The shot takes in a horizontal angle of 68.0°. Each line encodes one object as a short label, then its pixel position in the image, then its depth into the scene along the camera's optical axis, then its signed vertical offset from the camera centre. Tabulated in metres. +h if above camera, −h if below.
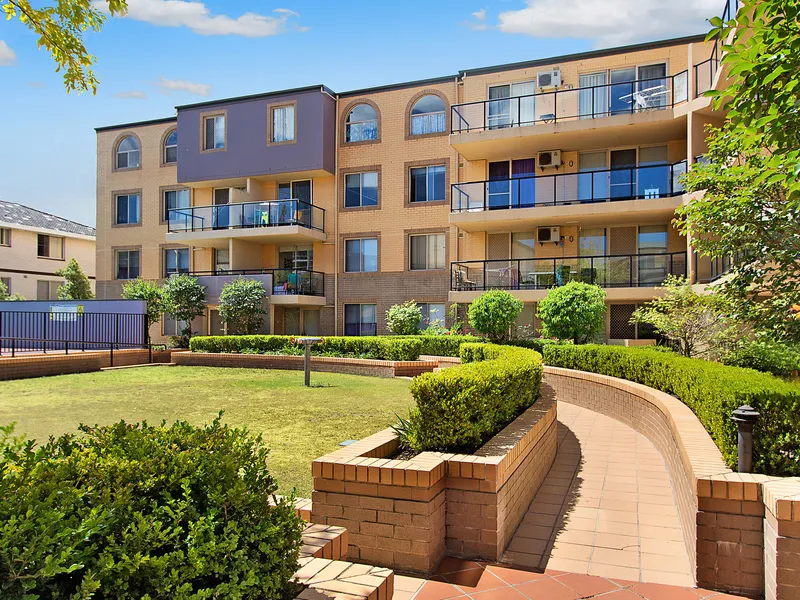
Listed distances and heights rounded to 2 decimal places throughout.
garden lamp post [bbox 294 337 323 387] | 14.99 -1.17
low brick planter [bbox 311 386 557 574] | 4.30 -1.49
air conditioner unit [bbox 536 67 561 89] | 22.16 +8.60
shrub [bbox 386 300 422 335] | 22.95 -0.43
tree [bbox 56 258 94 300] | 35.12 +1.43
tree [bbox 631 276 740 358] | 11.53 -0.31
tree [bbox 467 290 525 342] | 17.42 -0.11
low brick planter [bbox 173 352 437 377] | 18.11 -1.85
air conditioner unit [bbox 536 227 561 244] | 22.12 +2.77
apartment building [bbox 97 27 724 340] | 20.45 +5.08
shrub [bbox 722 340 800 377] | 9.31 -0.80
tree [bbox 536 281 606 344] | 15.72 -0.08
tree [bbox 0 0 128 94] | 5.61 +2.75
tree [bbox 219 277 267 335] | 24.52 +0.12
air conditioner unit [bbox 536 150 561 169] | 22.38 +5.70
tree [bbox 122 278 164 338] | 26.42 +0.57
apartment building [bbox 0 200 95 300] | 39.75 +4.25
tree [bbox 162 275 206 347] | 25.58 +0.45
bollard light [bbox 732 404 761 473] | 4.48 -0.96
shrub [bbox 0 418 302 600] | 2.00 -0.82
